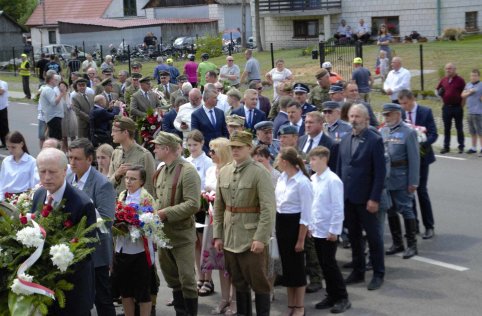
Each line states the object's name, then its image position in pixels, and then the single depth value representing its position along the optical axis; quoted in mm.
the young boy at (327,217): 9227
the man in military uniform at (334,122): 11320
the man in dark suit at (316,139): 10656
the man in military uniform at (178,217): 8797
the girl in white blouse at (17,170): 11125
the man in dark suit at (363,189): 10070
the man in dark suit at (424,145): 12102
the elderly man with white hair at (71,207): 6734
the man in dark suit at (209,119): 13664
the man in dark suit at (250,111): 14203
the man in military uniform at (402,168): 11094
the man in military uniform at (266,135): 11070
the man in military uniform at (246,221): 8312
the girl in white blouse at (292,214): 8812
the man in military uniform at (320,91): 15516
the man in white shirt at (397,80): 19750
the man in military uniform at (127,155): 9641
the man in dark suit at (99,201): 7863
